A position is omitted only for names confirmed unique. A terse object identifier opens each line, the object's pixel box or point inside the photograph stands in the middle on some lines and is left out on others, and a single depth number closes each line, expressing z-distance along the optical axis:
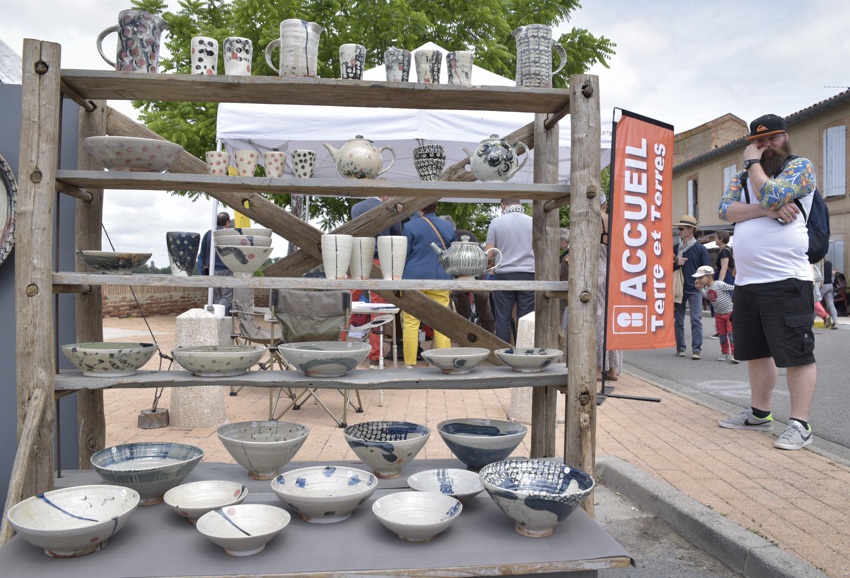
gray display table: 1.98
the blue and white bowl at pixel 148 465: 2.46
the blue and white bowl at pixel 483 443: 2.81
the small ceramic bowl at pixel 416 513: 2.14
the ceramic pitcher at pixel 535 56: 2.75
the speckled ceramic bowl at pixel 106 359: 2.58
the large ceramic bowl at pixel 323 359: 2.64
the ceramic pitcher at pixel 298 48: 2.57
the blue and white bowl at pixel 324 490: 2.28
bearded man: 3.83
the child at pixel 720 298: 7.66
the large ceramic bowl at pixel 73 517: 1.98
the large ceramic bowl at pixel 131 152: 2.54
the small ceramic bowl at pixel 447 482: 2.65
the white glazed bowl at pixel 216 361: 2.60
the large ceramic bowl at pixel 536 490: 2.19
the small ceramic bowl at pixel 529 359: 2.80
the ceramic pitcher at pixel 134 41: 2.55
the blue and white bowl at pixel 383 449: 2.73
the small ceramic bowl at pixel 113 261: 2.57
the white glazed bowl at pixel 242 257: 2.65
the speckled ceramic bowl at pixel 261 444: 2.67
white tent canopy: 5.66
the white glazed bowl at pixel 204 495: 2.37
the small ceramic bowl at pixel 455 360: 2.72
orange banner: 4.37
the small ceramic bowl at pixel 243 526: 2.05
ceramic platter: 3.03
